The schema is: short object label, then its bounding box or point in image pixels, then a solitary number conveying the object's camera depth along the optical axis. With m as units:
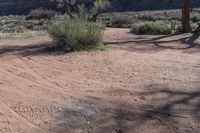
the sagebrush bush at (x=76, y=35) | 6.07
